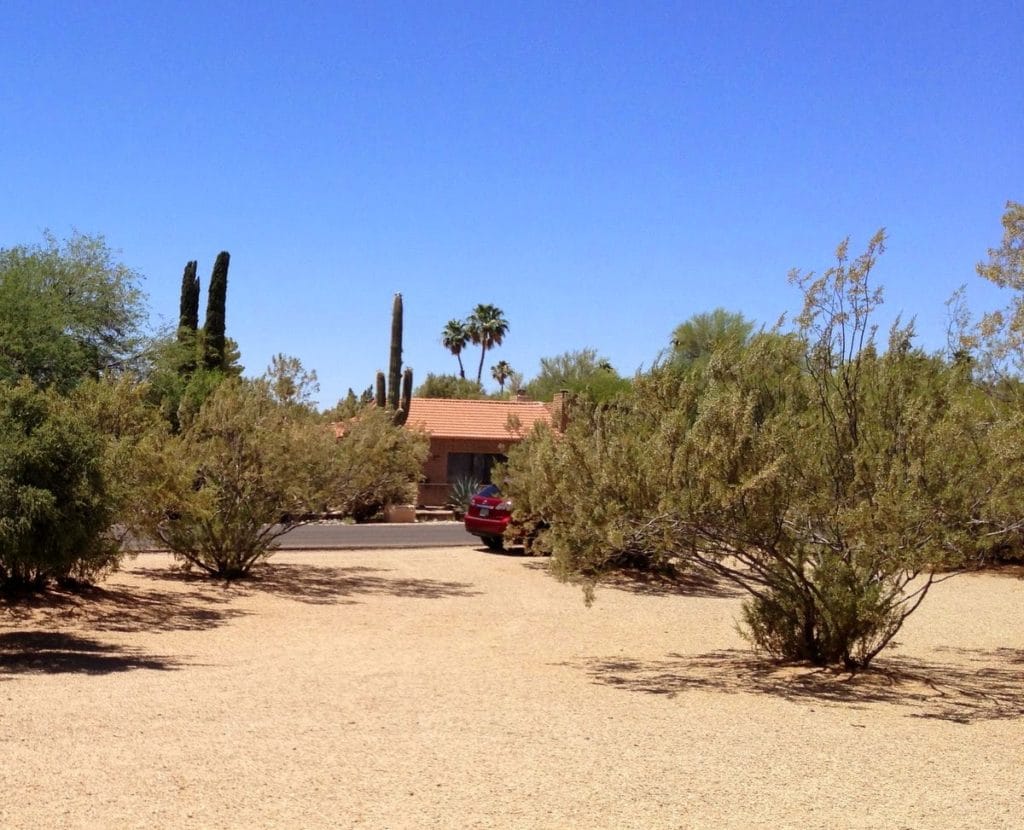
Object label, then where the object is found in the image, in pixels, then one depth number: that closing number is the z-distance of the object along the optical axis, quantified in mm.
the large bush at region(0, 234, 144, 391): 25953
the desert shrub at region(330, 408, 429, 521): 22609
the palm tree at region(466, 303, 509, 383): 92375
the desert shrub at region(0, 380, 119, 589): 13570
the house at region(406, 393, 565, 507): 47094
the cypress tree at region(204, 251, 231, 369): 46062
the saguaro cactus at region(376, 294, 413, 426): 47656
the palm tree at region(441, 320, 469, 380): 92875
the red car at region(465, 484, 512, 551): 30047
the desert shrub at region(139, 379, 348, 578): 21016
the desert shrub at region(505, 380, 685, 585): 12508
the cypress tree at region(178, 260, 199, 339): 46219
